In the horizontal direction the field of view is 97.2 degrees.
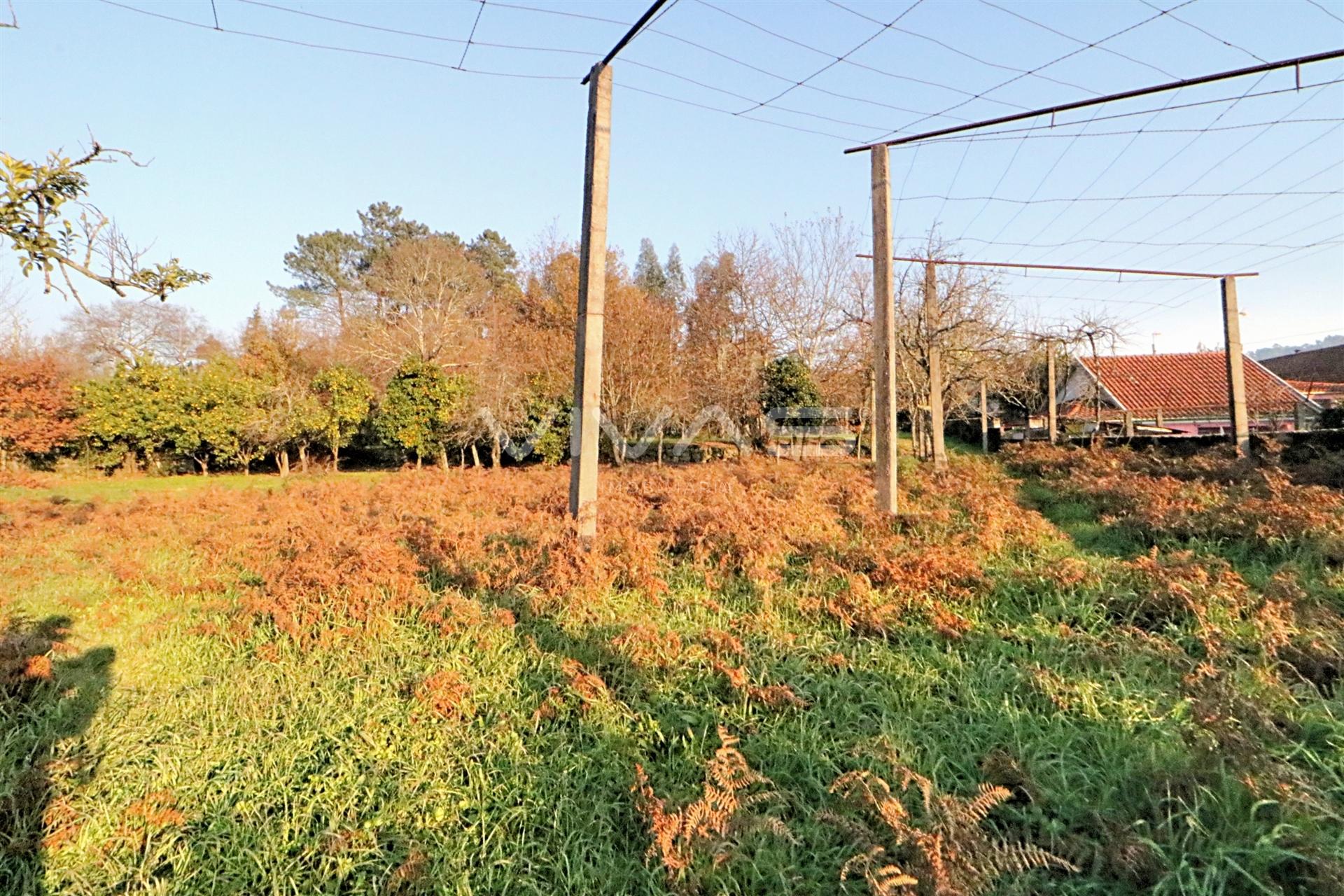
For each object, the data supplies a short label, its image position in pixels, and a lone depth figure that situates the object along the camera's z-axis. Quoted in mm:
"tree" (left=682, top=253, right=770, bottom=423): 21766
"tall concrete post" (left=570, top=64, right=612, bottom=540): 6133
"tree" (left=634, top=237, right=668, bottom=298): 52781
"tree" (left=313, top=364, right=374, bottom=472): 20938
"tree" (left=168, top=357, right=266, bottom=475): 20281
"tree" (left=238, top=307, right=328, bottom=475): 20469
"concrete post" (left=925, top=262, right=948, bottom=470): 13703
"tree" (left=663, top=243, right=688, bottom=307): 49031
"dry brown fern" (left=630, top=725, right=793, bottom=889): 2299
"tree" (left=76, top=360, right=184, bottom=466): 19484
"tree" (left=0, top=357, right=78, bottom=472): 17406
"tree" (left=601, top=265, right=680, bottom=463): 19297
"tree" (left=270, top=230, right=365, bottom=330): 35344
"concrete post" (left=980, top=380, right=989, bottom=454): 21656
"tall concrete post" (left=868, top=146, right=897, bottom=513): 8227
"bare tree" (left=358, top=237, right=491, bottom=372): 25328
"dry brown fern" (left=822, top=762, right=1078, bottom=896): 2049
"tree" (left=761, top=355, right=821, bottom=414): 21156
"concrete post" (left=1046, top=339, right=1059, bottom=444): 16341
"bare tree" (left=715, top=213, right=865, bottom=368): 23203
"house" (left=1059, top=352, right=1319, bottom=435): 23125
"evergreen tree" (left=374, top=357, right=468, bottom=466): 20016
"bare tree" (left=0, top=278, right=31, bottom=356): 21675
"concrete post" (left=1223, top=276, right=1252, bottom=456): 11469
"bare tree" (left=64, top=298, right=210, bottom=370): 26031
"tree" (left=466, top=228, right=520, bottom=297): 38969
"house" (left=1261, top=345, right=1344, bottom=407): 27781
